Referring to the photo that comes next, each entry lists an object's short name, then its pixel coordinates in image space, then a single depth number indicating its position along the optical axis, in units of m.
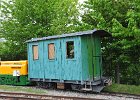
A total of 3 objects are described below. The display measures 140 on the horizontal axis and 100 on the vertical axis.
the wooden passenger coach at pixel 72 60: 10.27
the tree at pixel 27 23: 15.34
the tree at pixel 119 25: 10.42
